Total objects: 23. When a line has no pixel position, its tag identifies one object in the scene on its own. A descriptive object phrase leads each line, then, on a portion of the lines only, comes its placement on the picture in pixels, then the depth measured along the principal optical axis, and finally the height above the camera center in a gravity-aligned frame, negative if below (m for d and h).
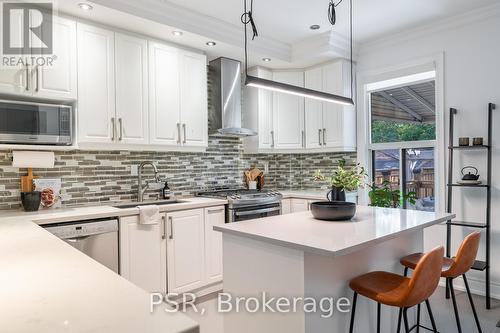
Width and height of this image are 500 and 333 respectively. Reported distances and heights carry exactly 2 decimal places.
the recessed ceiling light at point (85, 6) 2.78 +1.32
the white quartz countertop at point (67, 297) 0.76 -0.37
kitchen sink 3.27 -0.41
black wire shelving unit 3.09 -0.53
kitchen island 1.76 -0.59
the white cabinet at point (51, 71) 2.65 +0.76
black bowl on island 2.29 -0.34
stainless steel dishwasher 2.54 -0.58
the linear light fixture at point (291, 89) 2.43 +0.57
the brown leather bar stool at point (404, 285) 1.67 -0.67
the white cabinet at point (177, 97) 3.46 +0.72
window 3.86 +0.32
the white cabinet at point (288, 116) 4.60 +0.64
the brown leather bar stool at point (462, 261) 2.11 -0.64
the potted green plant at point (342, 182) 2.40 -0.14
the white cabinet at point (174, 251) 2.92 -0.83
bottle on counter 3.71 -0.32
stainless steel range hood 4.11 +0.80
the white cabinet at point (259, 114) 4.51 +0.66
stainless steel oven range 3.61 -0.45
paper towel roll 2.76 +0.04
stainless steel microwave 2.58 +0.33
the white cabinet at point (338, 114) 4.21 +0.62
